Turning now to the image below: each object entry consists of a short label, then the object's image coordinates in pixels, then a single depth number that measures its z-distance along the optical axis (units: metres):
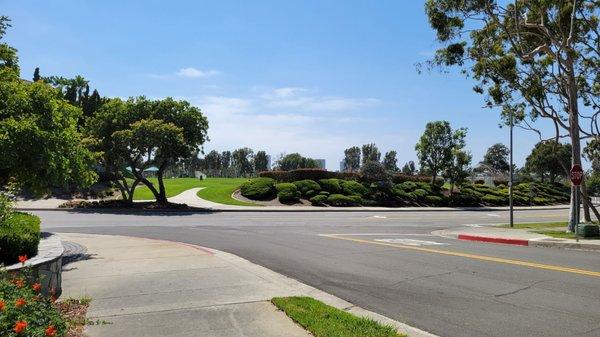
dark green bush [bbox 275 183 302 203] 45.62
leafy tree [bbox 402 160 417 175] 134.91
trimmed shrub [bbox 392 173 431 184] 57.00
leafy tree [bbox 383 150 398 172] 144.88
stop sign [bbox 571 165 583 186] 17.97
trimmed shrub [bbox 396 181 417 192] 53.44
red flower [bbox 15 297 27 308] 4.47
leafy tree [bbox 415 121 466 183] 55.12
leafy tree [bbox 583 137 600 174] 39.40
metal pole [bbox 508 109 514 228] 25.90
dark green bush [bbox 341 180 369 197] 49.28
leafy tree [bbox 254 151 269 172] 122.62
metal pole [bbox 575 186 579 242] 18.90
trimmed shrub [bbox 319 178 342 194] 49.62
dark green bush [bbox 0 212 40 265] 7.72
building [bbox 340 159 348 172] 149.38
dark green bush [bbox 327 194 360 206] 46.12
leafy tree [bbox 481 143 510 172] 118.44
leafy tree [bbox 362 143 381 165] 130.62
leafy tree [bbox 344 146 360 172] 144.26
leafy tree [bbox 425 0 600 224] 22.23
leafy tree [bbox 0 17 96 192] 10.99
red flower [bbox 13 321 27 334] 3.82
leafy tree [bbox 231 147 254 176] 132.75
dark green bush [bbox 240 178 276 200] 47.12
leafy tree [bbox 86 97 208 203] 36.22
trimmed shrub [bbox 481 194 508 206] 55.56
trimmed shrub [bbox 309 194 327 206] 45.50
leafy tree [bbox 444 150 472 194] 54.22
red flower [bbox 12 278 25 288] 5.64
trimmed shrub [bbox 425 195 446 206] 51.25
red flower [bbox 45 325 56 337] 4.08
